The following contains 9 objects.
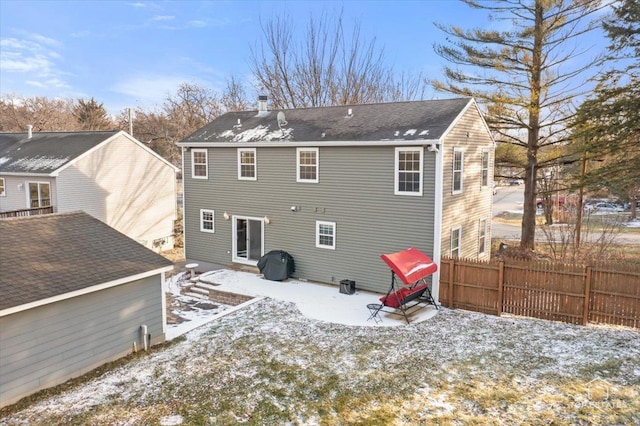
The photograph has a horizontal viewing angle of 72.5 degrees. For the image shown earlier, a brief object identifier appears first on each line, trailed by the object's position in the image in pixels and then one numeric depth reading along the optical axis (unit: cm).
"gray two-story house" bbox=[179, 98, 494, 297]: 1366
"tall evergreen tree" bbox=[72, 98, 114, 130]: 4281
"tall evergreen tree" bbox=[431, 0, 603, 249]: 1997
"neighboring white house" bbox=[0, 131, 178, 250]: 1947
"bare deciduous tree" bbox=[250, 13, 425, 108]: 3269
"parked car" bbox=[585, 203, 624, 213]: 4272
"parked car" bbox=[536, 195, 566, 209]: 2630
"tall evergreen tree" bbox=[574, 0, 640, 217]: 1653
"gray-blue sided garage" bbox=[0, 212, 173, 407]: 779
